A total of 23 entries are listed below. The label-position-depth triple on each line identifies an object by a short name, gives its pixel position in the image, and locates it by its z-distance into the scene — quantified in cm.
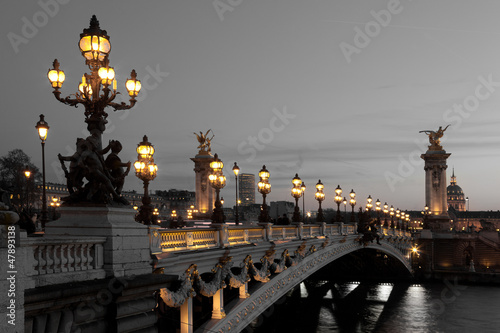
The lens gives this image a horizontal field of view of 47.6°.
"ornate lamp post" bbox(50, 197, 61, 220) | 3425
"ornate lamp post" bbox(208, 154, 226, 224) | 2235
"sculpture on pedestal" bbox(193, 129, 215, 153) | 7389
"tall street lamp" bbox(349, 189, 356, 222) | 4981
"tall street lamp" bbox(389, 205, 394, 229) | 9265
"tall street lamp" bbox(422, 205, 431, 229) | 9375
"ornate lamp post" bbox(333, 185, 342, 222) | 4212
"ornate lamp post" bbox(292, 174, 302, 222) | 2944
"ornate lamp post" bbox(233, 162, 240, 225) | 2692
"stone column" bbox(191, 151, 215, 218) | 7631
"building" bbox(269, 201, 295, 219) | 6699
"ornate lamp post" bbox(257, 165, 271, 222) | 2585
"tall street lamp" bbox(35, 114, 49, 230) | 1783
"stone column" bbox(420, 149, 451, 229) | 10256
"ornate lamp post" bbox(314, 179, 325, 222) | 3566
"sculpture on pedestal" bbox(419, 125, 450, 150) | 10578
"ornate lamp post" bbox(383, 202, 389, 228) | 8561
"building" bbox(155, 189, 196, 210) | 16661
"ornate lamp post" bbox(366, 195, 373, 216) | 6461
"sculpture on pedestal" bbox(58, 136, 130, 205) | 1145
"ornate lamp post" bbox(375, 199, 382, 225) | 7814
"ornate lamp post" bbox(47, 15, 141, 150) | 1210
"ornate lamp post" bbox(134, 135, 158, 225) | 1565
